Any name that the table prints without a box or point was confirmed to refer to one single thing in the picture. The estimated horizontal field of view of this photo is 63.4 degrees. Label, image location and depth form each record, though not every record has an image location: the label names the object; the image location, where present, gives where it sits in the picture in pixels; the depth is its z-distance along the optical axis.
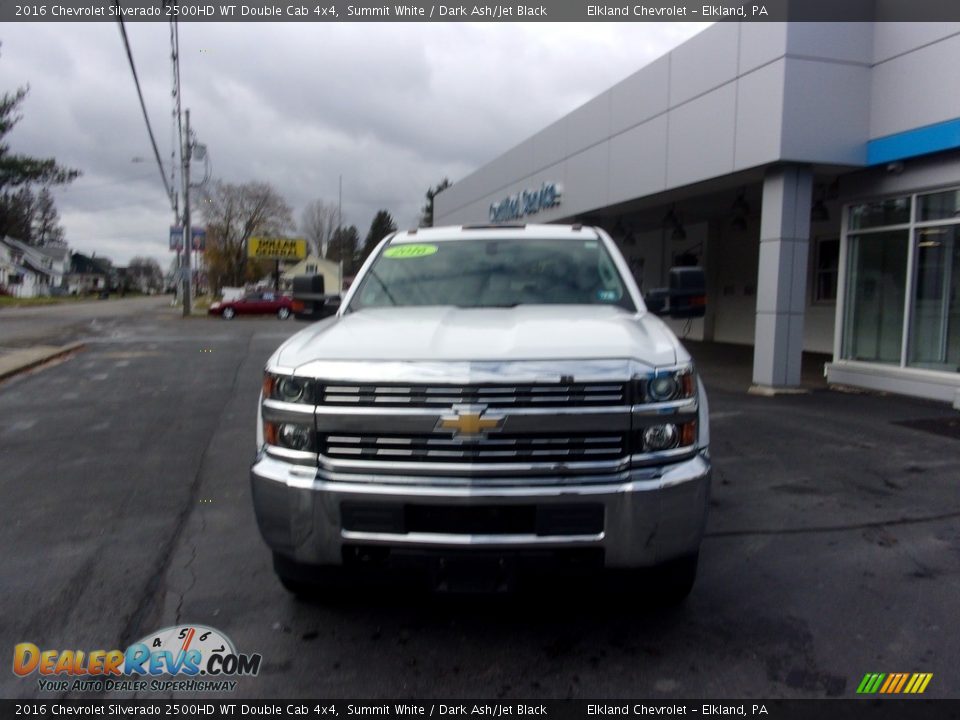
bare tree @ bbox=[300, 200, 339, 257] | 99.12
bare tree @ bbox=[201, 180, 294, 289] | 82.88
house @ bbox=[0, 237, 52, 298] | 81.19
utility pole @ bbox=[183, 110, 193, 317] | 38.72
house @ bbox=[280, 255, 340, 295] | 78.19
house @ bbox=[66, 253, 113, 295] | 118.40
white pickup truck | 3.13
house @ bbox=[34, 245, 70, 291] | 101.94
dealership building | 10.28
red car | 39.44
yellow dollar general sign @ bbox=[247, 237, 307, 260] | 72.69
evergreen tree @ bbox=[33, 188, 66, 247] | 93.69
